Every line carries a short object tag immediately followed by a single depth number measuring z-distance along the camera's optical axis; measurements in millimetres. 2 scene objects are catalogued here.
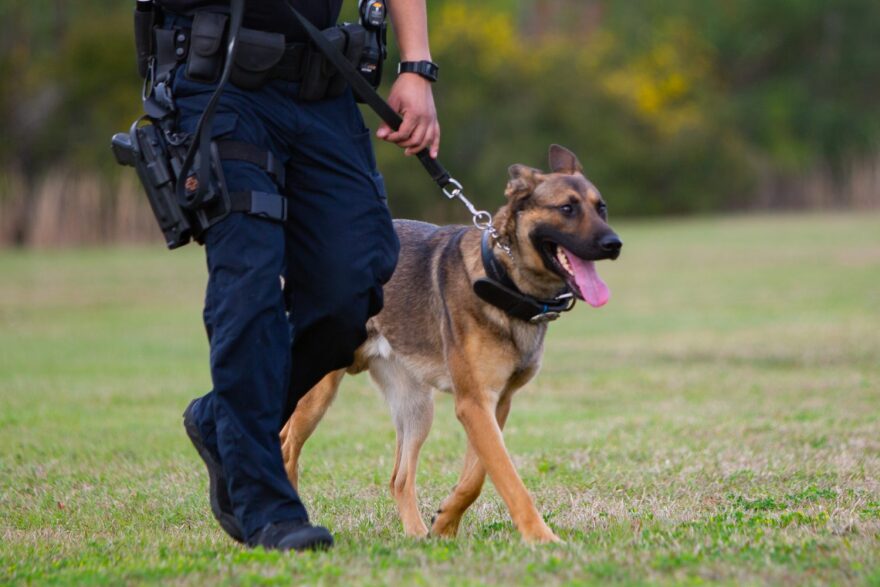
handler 8687
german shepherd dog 10273
